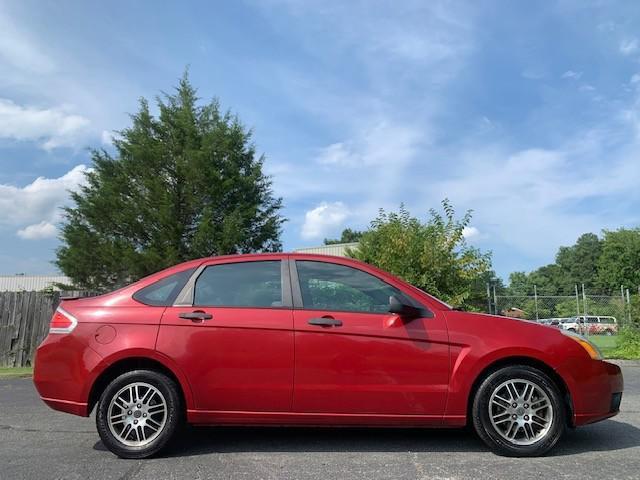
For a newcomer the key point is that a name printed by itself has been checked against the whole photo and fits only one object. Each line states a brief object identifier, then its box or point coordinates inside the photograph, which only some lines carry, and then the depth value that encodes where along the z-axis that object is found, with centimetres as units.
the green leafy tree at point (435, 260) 1241
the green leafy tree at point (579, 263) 9038
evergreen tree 1747
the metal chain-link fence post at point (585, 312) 1469
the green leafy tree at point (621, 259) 6506
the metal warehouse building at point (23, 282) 5468
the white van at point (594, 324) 1543
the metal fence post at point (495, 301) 1316
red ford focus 426
